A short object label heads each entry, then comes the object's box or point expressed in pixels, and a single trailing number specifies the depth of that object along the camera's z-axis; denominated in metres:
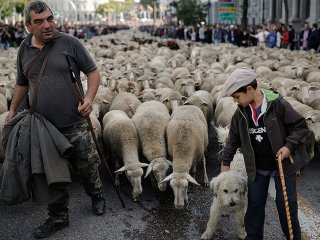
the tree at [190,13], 42.84
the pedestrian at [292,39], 22.09
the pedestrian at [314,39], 18.22
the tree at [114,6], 120.75
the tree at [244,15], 30.64
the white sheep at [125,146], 5.07
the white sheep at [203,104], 7.31
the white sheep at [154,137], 5.17
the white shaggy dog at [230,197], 3.58
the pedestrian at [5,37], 25.55
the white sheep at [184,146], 4.75
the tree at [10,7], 46.87
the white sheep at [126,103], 7.04
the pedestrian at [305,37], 19.83
